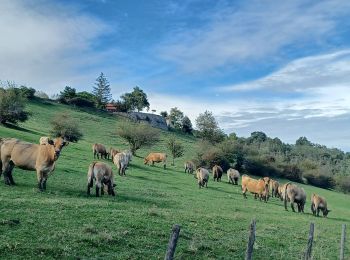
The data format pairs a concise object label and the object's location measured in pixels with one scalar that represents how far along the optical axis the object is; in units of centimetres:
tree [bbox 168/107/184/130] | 11144
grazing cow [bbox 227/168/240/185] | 4203
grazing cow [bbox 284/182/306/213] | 2842
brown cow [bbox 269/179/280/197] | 3766
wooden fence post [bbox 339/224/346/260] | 1242
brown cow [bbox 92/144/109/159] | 3950
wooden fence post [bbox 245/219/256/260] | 878
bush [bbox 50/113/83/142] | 4991
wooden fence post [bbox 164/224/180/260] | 678
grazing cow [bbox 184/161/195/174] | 4509
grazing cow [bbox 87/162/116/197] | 1908
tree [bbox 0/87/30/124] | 4778
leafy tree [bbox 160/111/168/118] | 12292
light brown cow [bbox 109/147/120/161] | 3819
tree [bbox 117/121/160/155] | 5241
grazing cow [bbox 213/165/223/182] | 4303
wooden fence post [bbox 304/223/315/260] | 1099
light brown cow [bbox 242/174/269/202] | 3200
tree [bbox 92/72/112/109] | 12681
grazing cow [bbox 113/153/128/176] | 3047
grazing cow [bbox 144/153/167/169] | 4491
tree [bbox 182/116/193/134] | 10931
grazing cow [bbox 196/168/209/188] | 3344
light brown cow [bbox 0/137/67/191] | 1797
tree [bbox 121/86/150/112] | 11919
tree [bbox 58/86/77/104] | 9094
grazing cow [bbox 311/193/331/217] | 2780
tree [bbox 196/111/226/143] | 7981
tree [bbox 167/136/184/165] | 5511
